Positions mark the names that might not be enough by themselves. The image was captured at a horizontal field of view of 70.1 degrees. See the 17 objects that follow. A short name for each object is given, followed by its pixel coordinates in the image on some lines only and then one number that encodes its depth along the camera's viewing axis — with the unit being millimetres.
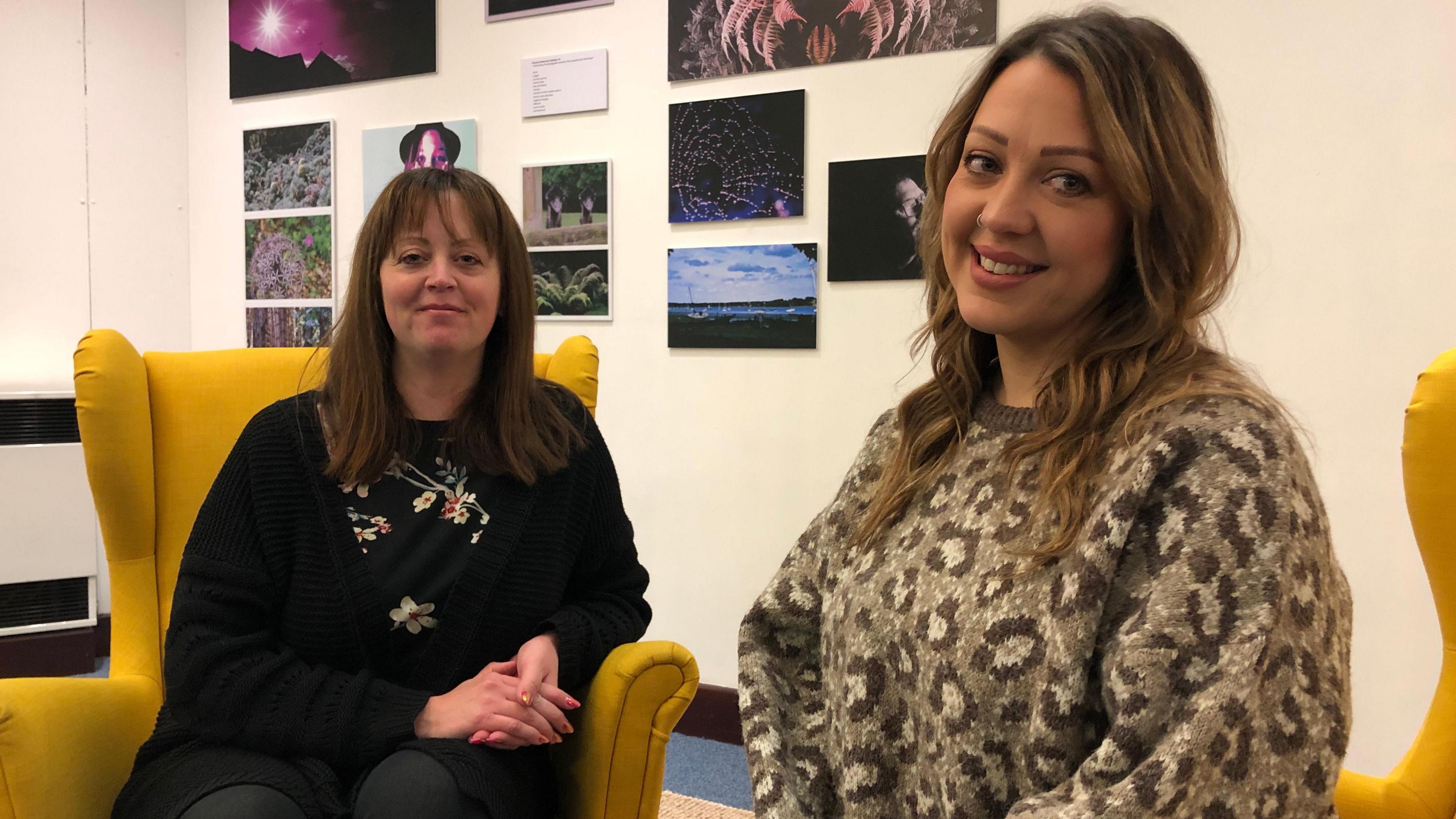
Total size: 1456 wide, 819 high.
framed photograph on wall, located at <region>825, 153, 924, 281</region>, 2646
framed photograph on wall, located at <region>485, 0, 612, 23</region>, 3072
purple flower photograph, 3514
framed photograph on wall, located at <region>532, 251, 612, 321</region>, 3072
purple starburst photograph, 3322
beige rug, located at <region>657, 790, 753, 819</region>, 2488
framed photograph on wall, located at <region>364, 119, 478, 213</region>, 3264
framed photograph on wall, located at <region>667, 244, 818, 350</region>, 2789
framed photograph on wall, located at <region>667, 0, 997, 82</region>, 2584
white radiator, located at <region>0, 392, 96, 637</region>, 3350
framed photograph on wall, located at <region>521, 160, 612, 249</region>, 3053
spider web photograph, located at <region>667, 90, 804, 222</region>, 2783
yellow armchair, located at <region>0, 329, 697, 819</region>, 1433
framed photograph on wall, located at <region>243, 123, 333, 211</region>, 3488
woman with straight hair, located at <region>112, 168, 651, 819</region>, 1447
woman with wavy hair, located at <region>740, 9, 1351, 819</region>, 794
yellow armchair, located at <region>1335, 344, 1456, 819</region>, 1290
